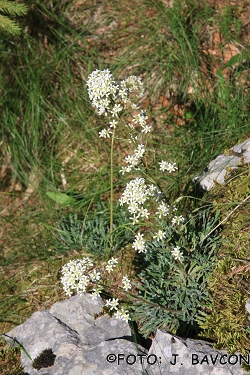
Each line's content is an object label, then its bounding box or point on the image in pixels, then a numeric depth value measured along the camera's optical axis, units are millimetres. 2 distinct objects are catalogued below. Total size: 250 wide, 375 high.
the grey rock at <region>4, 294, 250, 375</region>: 2682
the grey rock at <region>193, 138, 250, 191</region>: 3490
